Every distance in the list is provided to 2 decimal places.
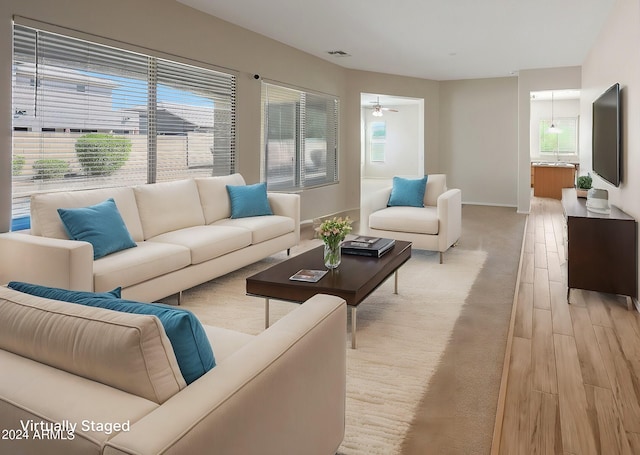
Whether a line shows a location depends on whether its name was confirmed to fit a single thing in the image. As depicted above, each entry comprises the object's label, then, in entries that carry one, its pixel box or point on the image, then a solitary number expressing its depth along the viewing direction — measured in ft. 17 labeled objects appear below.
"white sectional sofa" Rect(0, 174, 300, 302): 9.61
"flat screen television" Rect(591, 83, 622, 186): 13.45
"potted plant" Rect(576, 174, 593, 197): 17.43
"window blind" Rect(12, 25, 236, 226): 11.89
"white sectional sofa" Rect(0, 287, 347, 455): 3.18
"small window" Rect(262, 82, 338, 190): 21.62
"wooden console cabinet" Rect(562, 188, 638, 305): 11.71
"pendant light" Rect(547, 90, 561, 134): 43.03
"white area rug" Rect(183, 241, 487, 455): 6.89
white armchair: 16.21
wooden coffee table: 9.25
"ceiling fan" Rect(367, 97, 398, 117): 38.50
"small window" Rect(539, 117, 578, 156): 43.24
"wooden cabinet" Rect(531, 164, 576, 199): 36.70
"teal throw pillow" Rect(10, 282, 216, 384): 3.90
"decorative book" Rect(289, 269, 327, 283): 9.68
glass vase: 10.45
